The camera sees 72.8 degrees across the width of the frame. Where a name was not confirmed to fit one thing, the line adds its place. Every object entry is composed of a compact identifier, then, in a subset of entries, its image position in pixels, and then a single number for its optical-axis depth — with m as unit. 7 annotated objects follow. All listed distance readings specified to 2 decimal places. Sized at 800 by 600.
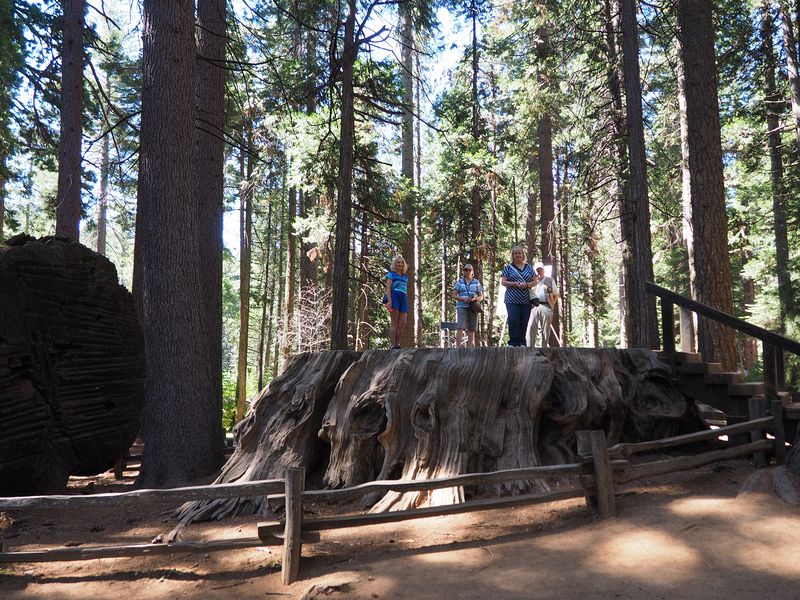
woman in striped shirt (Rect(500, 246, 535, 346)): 9.02
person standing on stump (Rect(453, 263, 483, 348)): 9.96
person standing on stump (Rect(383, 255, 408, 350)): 9.10
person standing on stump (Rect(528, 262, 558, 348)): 9.87
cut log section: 5.77
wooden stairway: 6.59
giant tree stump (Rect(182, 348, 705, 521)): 5.88
